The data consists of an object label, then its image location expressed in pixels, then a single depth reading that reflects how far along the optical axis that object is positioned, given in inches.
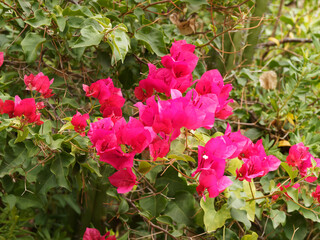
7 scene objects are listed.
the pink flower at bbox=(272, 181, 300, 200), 35.8
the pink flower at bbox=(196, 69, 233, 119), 31.6
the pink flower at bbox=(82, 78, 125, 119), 32.9
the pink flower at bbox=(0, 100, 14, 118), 29.7
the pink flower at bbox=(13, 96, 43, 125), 29.3
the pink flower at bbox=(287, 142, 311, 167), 36.3
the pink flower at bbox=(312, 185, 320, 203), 36.4
